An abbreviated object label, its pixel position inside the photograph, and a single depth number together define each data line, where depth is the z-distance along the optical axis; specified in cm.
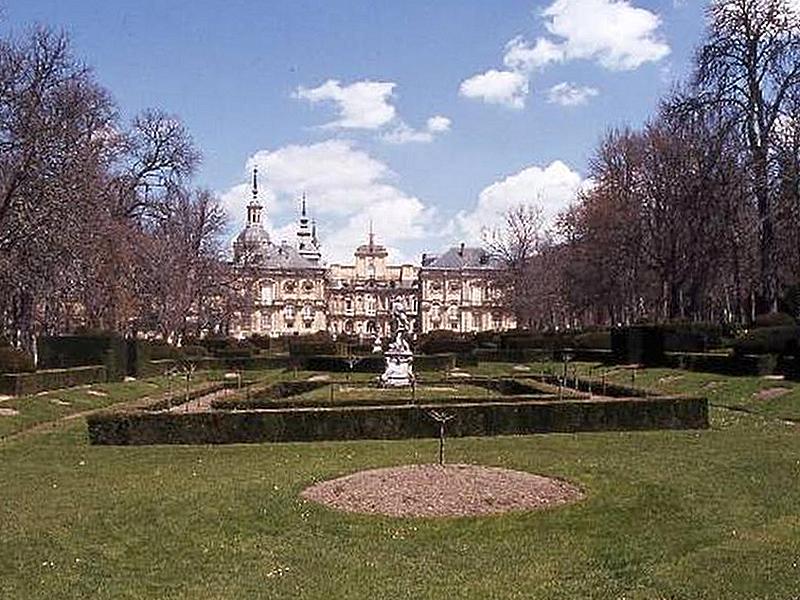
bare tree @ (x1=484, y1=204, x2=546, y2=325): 6931
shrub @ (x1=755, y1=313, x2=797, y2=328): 3147
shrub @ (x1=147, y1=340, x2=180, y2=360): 4403
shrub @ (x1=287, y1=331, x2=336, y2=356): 5112
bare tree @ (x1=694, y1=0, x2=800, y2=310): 3459
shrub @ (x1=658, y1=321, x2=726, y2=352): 3719
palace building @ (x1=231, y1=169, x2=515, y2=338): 11119
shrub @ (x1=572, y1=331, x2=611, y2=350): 4653
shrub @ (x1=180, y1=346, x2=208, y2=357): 4829
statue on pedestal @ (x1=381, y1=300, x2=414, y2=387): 3133
